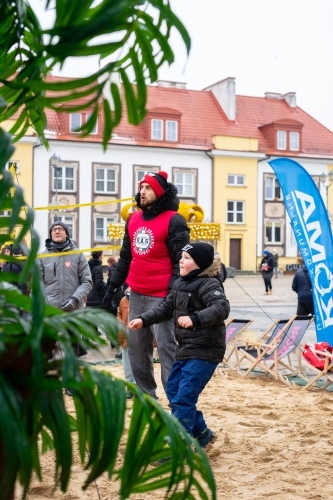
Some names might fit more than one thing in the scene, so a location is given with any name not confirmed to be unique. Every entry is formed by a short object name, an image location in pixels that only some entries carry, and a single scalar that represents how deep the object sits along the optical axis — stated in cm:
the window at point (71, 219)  3467
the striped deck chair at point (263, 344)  823
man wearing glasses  703
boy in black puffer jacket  468
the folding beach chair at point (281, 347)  797
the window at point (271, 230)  4678
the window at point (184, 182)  4297
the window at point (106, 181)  4153
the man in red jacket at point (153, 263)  529
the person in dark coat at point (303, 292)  1177
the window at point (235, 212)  4503
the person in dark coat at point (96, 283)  1076
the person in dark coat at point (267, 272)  2661
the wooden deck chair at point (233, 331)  871
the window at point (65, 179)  4019
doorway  4519
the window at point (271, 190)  4625
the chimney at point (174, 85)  4791
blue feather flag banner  775
